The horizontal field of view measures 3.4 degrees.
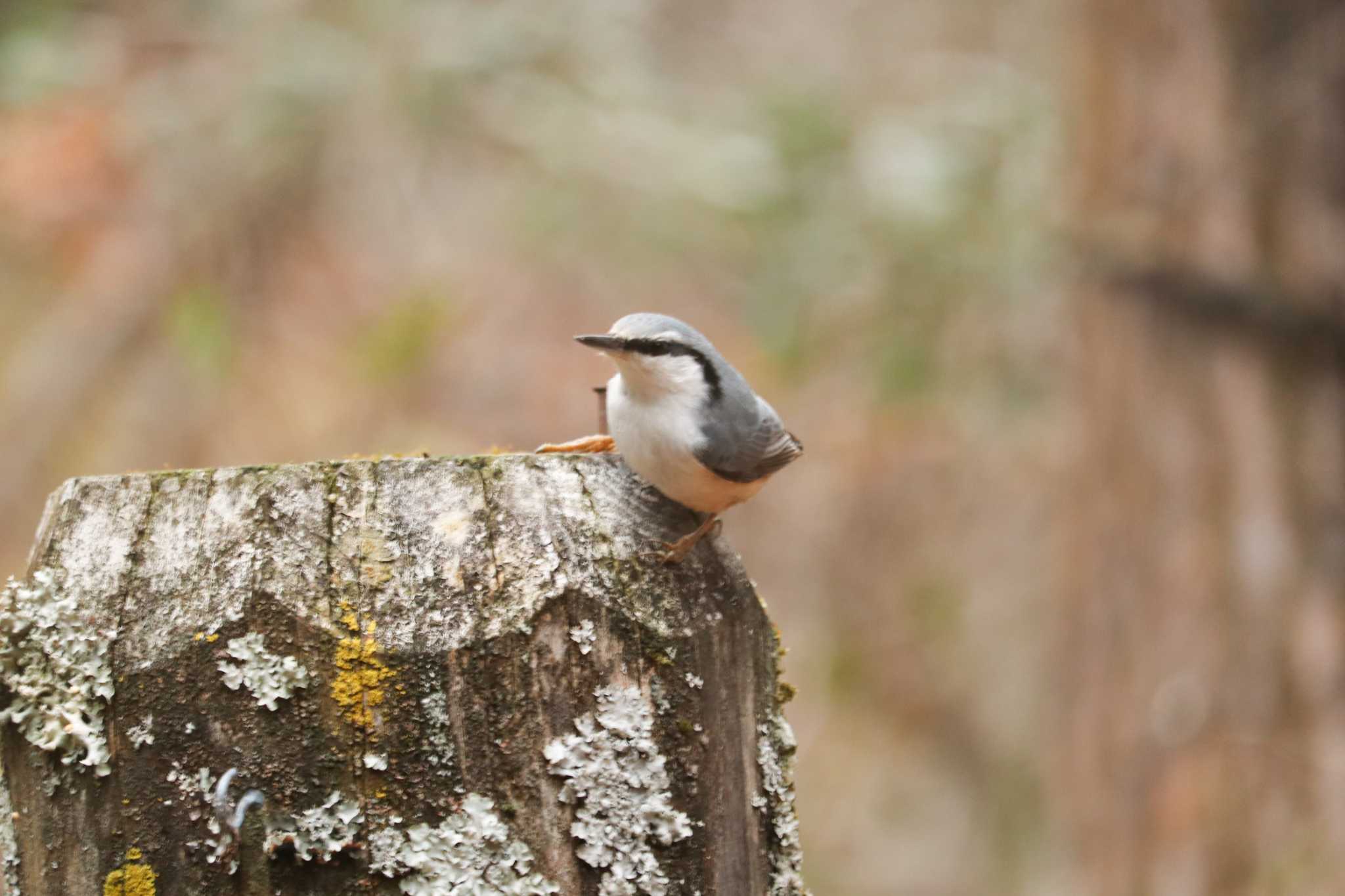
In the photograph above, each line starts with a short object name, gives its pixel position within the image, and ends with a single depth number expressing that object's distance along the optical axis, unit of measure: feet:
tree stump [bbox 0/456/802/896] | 20.18
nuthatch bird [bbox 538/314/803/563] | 20.38
